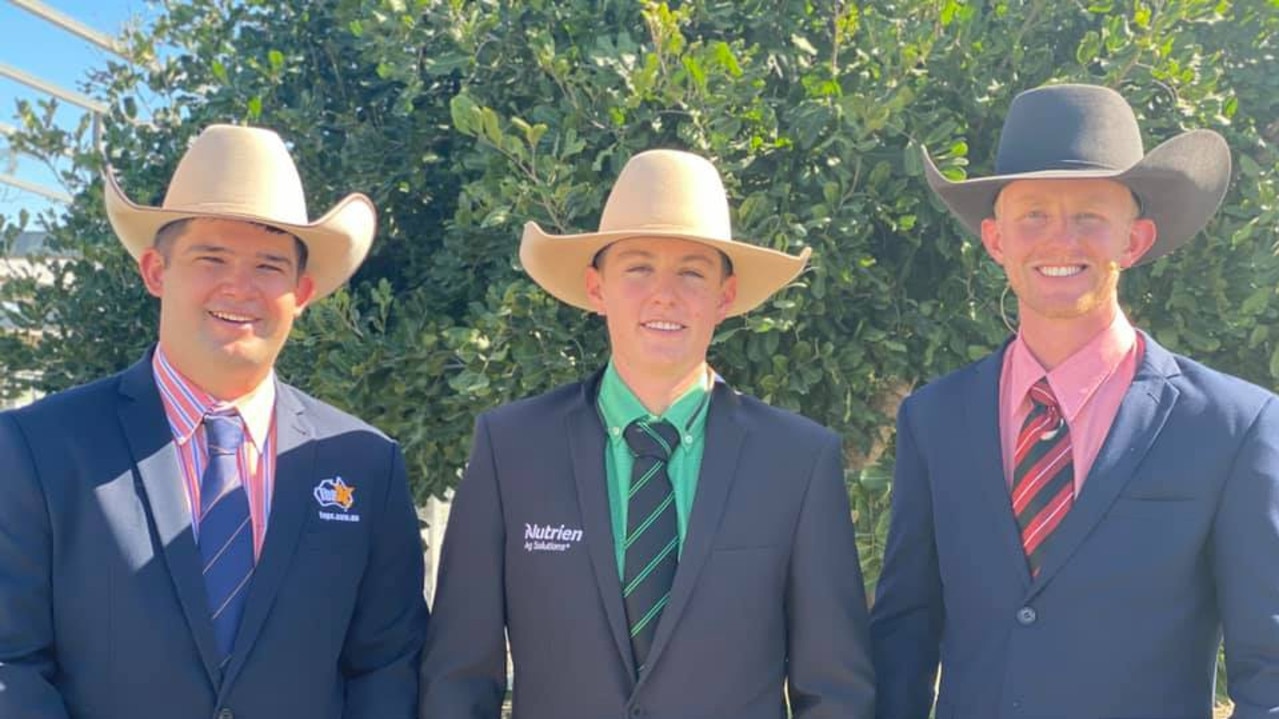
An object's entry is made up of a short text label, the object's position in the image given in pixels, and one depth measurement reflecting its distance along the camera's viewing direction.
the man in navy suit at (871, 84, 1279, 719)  2.61
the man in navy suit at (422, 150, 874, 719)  2.79
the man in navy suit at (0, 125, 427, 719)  2.58
